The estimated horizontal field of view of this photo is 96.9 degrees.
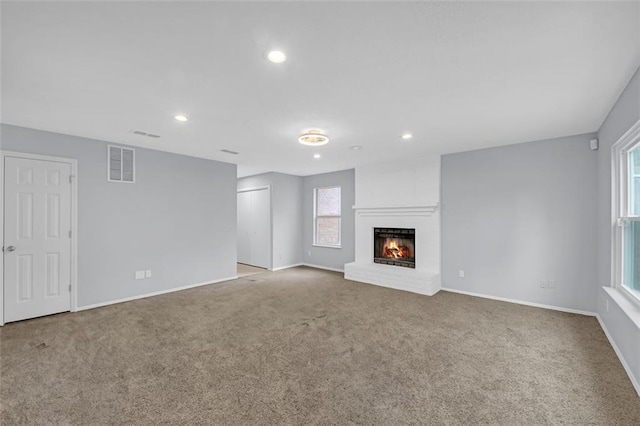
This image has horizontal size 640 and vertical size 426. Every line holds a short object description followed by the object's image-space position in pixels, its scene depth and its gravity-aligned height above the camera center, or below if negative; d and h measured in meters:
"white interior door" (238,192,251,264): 7.68 -0.41
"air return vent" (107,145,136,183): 4.32 +0.75
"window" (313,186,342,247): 7.02 -0.08
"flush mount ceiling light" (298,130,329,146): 3.69 +0.98
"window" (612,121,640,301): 2.71 -0.02
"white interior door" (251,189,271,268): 7.09 -0.38
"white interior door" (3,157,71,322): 3.50 -0.33
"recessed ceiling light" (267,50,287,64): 1.97 +1.11
